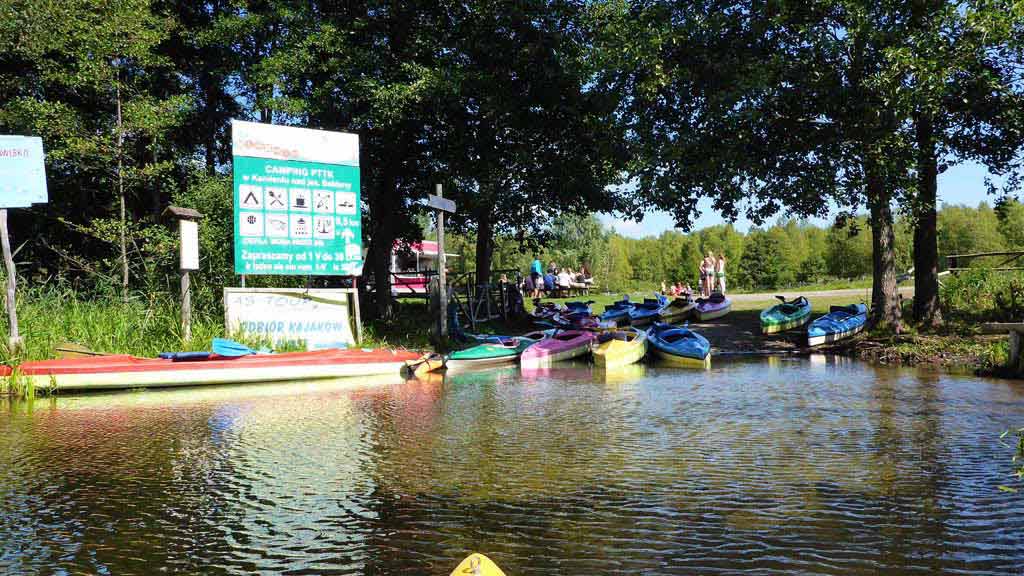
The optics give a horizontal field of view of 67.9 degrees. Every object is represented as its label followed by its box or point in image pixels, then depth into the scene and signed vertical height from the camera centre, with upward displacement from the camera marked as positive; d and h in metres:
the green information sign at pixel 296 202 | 16.27 +1.94
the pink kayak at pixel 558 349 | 17.27 -1.56
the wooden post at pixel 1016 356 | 13.55 -1.51
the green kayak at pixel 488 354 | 16.20 -1.52
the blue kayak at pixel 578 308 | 26.57 -0.93
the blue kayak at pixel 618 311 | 26.64 -1.07
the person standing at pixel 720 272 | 31.31 +0.28
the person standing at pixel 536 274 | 36.65 +0.46
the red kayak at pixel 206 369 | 12.55 -1.39
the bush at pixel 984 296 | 19.14 -0.63
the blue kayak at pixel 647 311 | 26.23 -1.07
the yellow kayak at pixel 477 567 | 3.35 -1.25
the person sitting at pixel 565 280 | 42.02 +0.15
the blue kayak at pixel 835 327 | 19.19 -1.33
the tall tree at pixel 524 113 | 20.72 +4.82
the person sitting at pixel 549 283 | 40.56 +0.00
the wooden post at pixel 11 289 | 13.23 +0.14
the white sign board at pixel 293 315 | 16.25 -0.56
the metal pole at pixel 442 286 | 19.22 -0.01
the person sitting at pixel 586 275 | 45.25 +0.41
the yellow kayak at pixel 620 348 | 16.77 -1.52
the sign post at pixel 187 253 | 15.38 +0.80
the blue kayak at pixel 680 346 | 16.81 -1.51
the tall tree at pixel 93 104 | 18.34 +4.94
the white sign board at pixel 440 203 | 18.69 +2.05
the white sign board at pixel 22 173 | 13.55 +2.20
